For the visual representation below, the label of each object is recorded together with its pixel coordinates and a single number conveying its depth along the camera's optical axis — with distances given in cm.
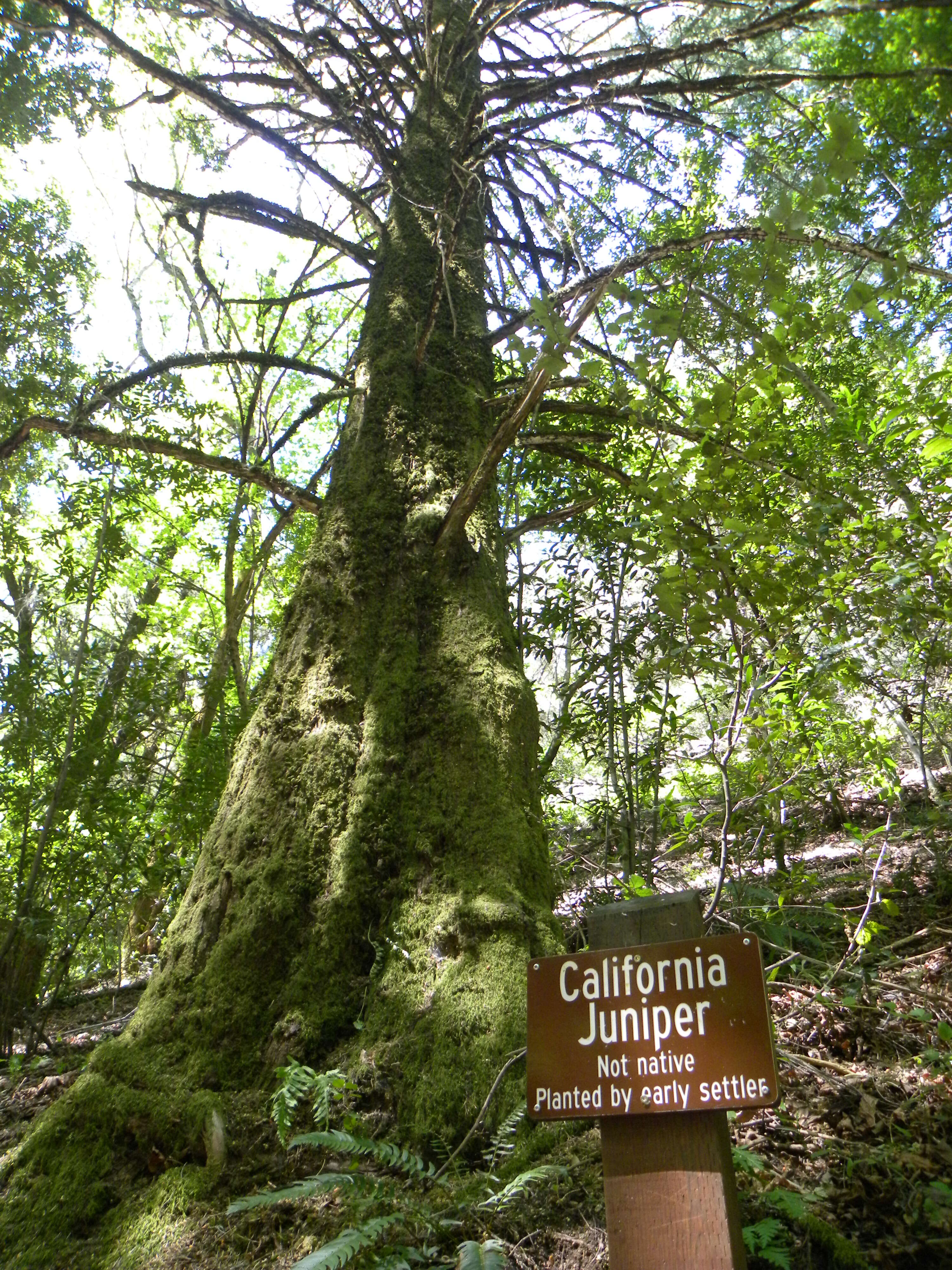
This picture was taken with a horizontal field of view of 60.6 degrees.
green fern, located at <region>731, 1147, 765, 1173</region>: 194
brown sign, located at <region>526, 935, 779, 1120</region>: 157
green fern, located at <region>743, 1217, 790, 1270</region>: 163
